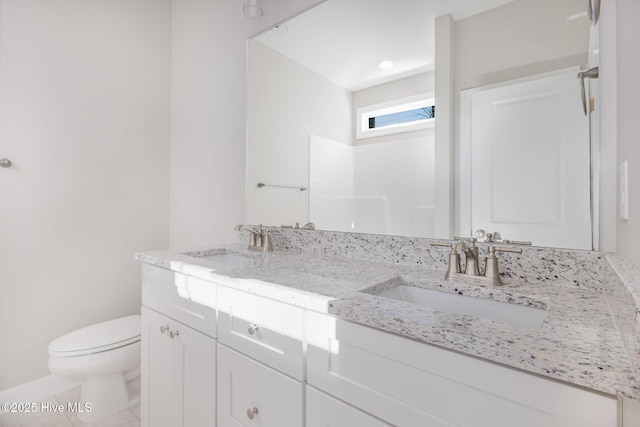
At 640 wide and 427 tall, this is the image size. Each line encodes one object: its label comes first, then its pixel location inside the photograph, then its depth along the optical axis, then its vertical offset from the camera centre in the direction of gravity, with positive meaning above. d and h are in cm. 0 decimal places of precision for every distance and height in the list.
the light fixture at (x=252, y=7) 164 +109
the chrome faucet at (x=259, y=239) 162 -12
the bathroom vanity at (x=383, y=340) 51 -27
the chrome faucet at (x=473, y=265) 93 -15
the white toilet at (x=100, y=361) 156 -73
